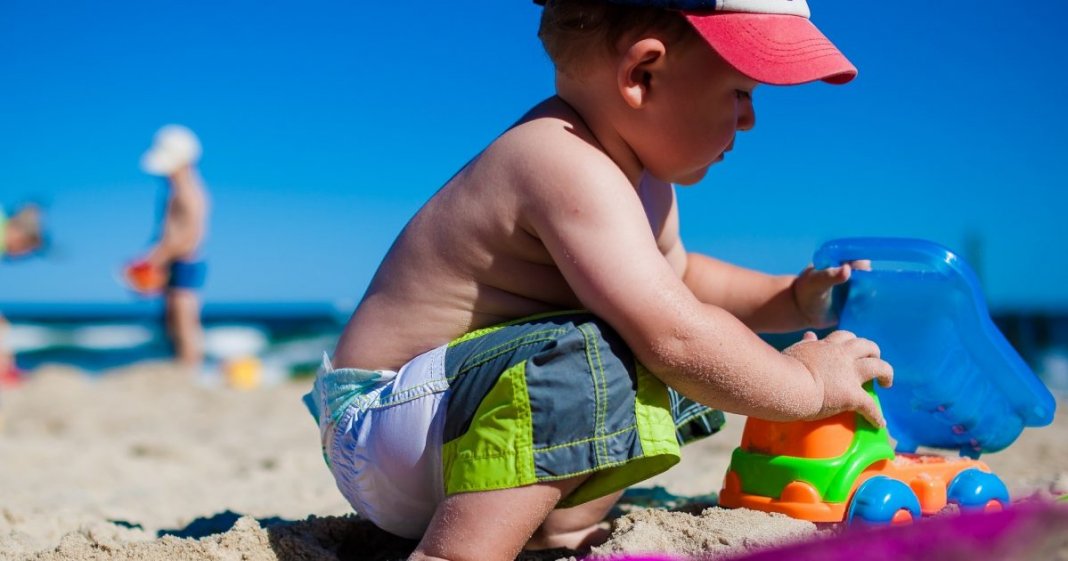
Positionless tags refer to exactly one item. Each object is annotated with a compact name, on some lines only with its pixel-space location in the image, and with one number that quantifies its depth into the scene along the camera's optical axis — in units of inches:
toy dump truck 60.4
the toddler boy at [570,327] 54.6
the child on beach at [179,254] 280.1
